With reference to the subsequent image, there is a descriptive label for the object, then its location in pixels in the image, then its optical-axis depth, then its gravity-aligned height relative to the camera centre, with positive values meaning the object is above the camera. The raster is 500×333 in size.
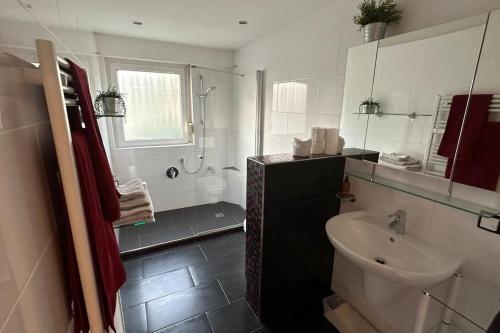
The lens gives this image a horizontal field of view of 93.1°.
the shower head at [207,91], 3.16 +0.26
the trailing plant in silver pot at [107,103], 2.02 +0.05
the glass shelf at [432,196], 1.08 -0.42
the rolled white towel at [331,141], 1.69 -0.19
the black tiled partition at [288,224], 1.51 -0.76
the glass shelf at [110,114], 2.03 -0.04
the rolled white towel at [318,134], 1.68 -0.15
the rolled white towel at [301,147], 1.60 -0.23
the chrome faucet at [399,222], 1.38 -0.62
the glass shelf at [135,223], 1.40 -0.68
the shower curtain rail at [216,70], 3.00 +0.53
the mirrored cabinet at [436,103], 1.06 +0.06
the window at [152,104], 2.82 +0.08
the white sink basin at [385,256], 1.05 -0.72
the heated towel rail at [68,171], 0.52 -0.14
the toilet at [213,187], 3.41 -1.07
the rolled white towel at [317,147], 1.69 -0.24
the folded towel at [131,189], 1.50 -0.53
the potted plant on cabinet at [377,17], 1.36 +0.56
